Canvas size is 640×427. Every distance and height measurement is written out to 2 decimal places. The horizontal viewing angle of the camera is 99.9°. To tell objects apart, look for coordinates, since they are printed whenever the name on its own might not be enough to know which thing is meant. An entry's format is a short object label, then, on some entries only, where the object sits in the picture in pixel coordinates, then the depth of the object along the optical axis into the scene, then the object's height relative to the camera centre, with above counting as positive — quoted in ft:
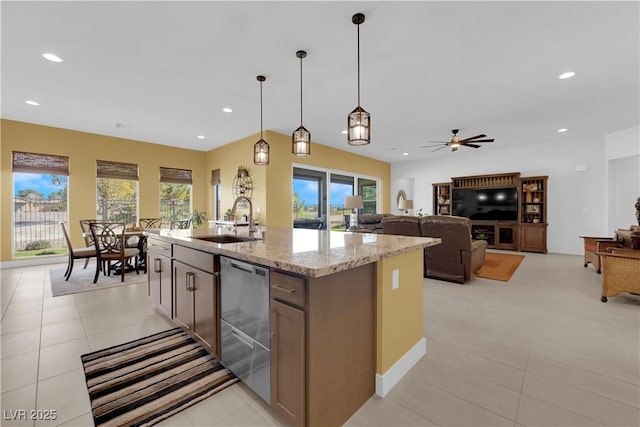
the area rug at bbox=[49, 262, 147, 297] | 12.70 -3.56
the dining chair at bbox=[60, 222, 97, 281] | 14.32 -2.23
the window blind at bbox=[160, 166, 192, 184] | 23.40 +3.35
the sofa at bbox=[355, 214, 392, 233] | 19.43 -0.82
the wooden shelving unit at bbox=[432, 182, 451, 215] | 28.32 +1.39
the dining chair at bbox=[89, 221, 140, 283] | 14.02 -1.75
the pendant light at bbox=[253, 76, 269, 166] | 11.58 +2.61
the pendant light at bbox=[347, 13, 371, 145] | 7.82 +2.55
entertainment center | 23.11 +0.36
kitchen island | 4.33 -1.99
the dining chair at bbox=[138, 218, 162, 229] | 19.57 -0.68
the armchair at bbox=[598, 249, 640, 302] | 10.12 -2.39
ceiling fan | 17.73 +4.60
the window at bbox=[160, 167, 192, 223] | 23.50 +1.75
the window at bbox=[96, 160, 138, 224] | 20.38 +1.72
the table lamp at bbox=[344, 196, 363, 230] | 22.48 +0.84
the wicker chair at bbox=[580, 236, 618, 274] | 14.07 -2.02
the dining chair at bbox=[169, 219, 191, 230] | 18.79 -0.81
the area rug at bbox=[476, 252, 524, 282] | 14.90 -3.54
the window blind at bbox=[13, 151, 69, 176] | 17.25 +3.36
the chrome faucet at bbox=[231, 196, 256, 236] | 8.94 -0.52
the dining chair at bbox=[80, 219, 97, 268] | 15.94 -1.59
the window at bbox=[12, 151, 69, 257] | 17.52 +0.76
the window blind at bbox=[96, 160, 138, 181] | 20.17 +3.36
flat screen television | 24.02 +0.75
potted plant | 24.25 -0.49
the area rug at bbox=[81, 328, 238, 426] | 5.25 -3.84
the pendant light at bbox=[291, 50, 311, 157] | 10.07 +2.67
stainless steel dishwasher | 5.06 -2.27
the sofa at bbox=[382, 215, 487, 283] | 13.12 -1.74
